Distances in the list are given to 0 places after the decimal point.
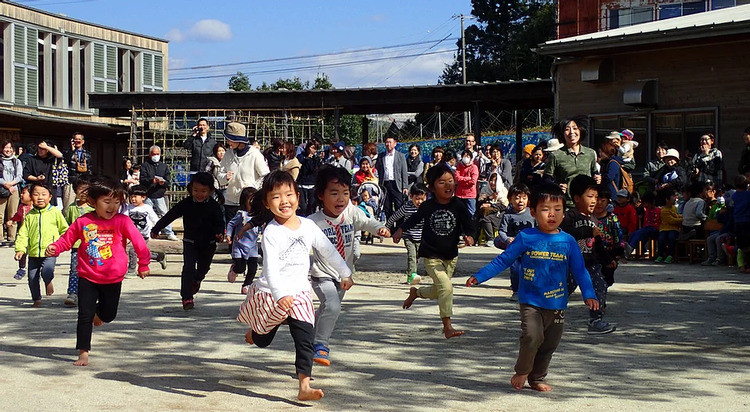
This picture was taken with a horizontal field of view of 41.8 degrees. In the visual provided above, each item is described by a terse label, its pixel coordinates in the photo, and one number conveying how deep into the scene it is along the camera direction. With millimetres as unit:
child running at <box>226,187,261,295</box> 11156
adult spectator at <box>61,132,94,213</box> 18734
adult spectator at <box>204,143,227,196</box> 12867
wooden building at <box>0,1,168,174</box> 33594
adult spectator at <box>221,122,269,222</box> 12805
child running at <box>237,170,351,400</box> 6109
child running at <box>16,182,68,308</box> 10414
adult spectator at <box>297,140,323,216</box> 17391
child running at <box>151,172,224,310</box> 10180
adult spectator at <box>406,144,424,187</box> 20922
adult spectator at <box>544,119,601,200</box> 9758
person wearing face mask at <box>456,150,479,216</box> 18203
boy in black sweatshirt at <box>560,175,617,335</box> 8312
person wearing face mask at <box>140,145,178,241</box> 18141
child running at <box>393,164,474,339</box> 8609
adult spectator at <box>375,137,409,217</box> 19406
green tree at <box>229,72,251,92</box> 77188
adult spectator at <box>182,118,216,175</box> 16922
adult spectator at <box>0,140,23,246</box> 19562
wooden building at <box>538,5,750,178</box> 17750
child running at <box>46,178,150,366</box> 7523
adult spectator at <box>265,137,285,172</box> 15742
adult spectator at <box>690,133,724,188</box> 15945
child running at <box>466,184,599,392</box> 6281
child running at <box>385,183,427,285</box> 12008
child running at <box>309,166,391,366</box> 7117
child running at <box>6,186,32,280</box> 11273
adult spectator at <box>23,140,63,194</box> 19328
